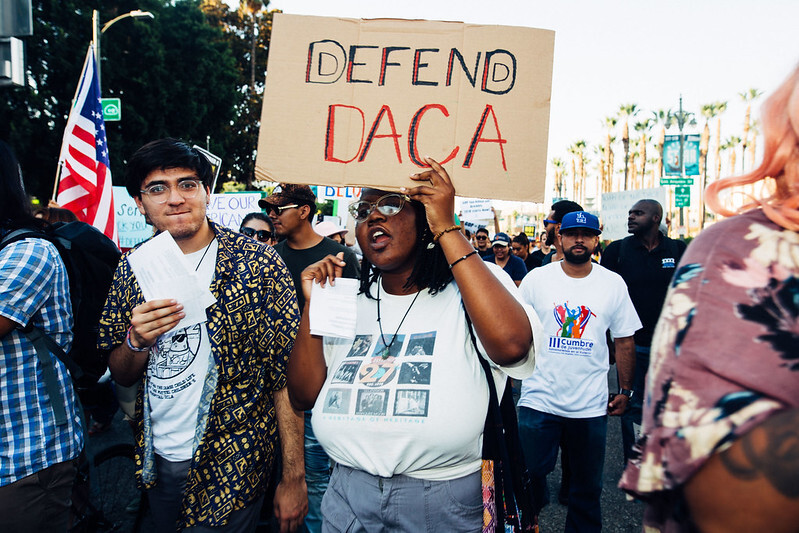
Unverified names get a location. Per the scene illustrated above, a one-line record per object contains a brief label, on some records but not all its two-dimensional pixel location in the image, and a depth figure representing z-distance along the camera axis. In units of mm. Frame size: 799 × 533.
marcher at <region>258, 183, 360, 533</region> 4011
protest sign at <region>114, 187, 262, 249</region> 8773
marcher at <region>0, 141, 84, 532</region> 2020
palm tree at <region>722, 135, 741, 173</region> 53094
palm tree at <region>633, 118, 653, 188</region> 53250
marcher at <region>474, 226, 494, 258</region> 9834
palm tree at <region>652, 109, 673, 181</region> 49819
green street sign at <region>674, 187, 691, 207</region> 16953
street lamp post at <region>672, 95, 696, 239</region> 21262
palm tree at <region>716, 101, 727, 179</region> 47156
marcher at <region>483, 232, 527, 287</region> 7871
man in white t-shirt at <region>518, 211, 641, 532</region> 3555
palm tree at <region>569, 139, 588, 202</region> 69000
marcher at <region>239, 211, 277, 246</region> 5855
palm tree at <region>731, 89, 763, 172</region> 47988
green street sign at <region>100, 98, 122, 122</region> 11203
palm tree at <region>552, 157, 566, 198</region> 77850
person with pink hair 748
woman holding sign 1638
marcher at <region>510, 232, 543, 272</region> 11344
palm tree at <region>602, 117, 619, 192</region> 53862
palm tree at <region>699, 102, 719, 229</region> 48031
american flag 6051
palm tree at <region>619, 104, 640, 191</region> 52031
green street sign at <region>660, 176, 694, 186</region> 16953
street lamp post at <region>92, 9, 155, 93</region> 13163
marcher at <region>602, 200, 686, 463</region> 4914
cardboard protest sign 1812
